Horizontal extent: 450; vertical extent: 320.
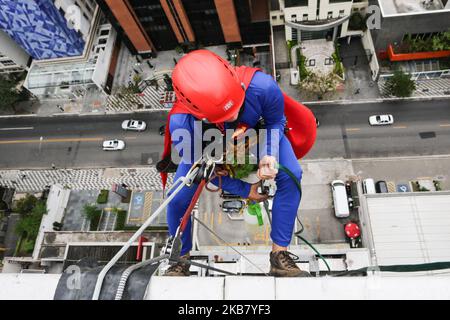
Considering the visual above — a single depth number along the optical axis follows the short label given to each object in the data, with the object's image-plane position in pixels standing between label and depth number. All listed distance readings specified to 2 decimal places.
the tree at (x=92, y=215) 36.81
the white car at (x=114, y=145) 40.88
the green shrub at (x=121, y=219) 36.20
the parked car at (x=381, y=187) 34.06
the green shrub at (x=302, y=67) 38.12
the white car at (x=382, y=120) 37.38
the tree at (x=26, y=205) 38.50
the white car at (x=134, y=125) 41.28
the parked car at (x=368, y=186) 33.78
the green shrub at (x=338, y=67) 38.34
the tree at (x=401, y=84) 36.00
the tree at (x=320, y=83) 36.62
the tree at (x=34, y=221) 35.69
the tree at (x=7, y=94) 43.06
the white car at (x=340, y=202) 30.33
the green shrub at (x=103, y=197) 38.16
